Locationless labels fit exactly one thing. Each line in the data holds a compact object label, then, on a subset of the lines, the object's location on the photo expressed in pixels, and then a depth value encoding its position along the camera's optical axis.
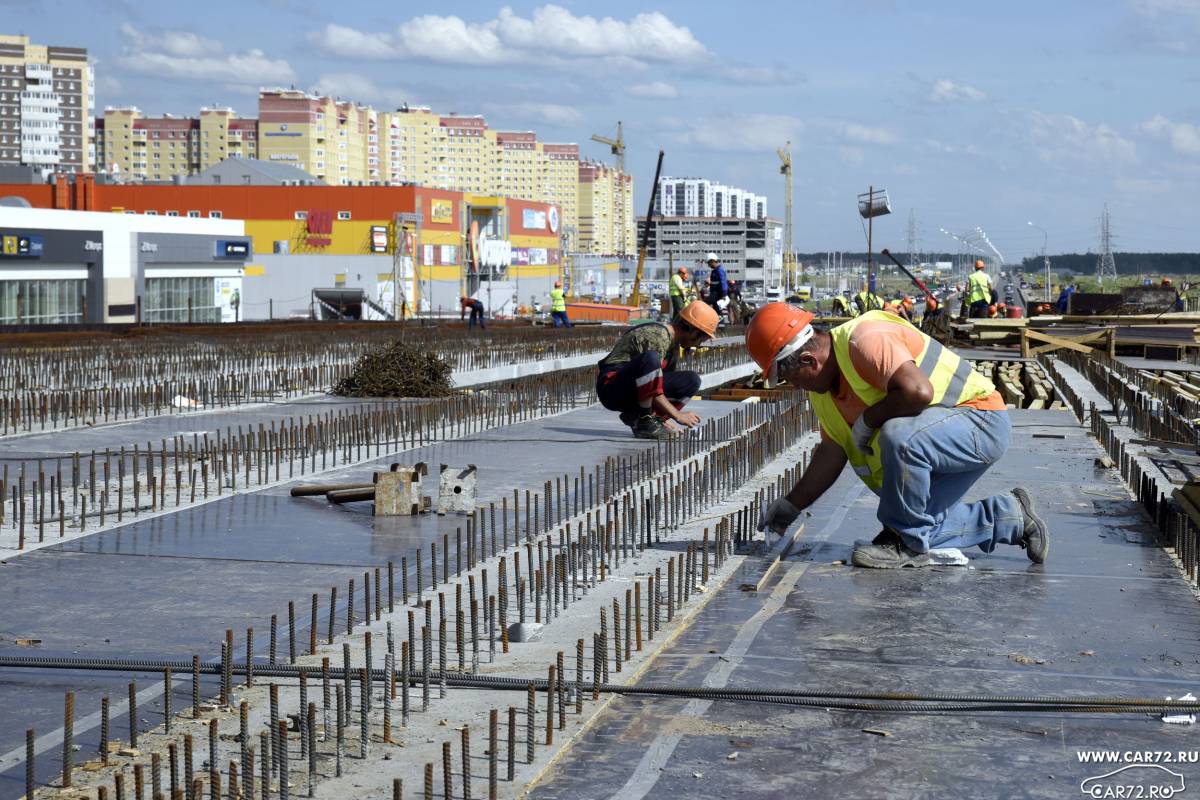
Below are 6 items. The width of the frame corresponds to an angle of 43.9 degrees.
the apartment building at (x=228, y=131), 191.38
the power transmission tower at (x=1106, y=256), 95.50
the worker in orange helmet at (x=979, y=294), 32.31
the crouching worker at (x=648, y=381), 12.23
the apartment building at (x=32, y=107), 194.75
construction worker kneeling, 6.57
